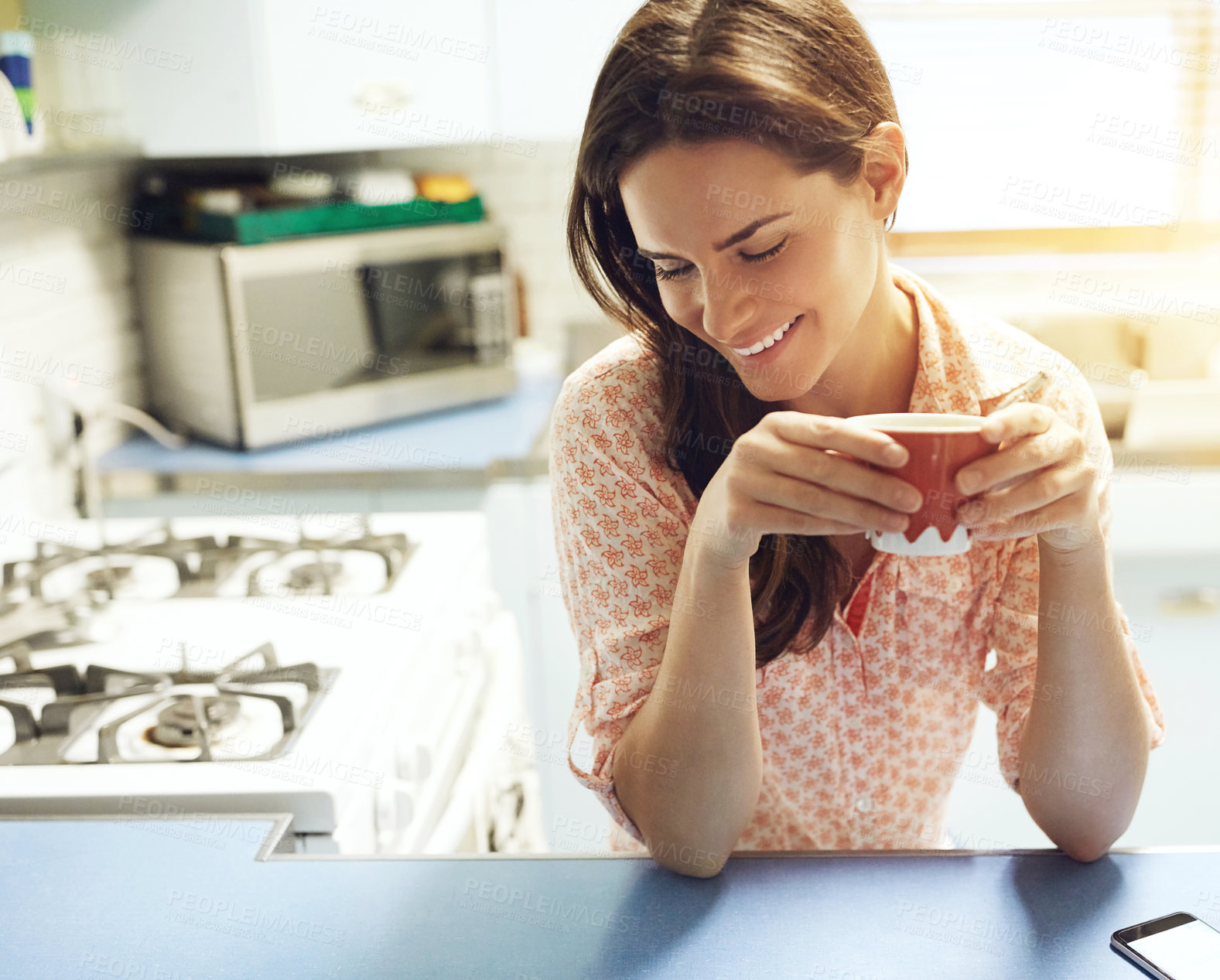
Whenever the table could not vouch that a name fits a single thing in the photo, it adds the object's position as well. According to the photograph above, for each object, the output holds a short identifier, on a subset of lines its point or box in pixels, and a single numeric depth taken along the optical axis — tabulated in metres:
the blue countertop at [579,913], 0.79
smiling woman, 0.87
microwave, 2.25
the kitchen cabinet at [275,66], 2.12
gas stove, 1.19
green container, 2.23
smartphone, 0.75
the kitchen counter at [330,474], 2.19
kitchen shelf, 1.78
